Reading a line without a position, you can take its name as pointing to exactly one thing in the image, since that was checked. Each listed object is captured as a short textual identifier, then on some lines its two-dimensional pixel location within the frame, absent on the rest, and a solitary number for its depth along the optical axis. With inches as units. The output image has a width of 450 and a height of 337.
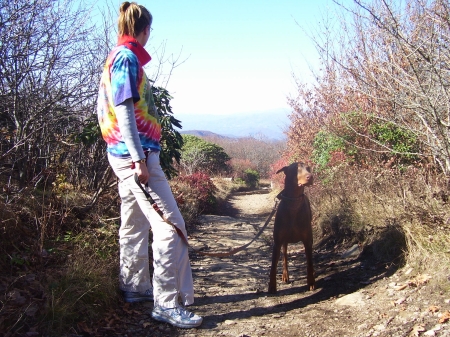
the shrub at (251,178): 855.1
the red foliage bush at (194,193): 330.6
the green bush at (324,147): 324.8
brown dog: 168.2
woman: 120.8
